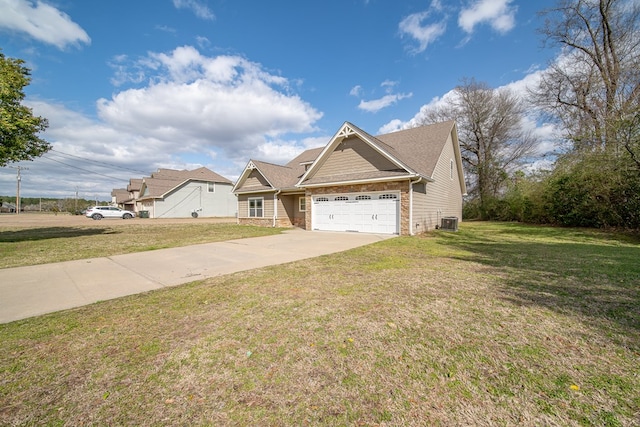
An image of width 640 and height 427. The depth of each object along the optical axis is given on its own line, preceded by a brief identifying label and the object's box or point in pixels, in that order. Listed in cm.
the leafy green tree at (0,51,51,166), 948
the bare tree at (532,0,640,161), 1461
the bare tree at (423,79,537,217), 2638
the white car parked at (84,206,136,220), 2995
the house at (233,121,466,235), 1279
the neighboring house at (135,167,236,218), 3384
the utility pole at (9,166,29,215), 4518
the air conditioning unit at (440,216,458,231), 1496
